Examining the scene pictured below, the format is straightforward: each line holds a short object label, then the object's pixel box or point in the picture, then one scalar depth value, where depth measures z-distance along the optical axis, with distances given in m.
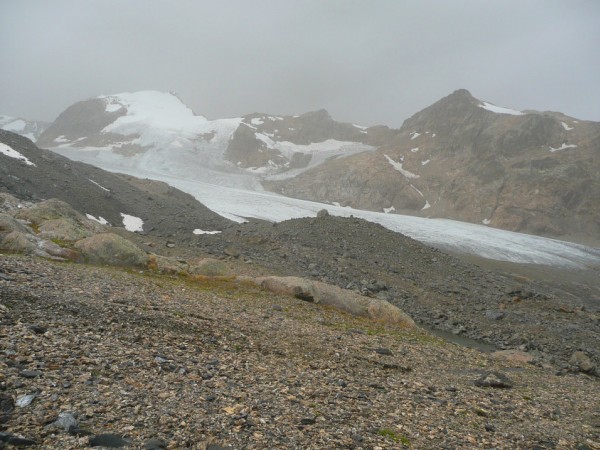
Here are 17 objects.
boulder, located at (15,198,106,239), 26.89
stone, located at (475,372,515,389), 14.16
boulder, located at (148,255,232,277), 24.34
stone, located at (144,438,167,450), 6.39
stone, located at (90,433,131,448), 6.19
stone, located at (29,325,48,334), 9.57
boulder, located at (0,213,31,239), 20.64
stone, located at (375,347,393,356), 15.51
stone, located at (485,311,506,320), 30.14
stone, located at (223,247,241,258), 36.94
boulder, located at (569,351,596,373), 22.30
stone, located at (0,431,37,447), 5.80
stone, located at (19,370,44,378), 7.56
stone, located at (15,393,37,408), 6.73
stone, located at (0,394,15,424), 6.32
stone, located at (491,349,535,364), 20.96
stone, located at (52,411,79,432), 6.38
